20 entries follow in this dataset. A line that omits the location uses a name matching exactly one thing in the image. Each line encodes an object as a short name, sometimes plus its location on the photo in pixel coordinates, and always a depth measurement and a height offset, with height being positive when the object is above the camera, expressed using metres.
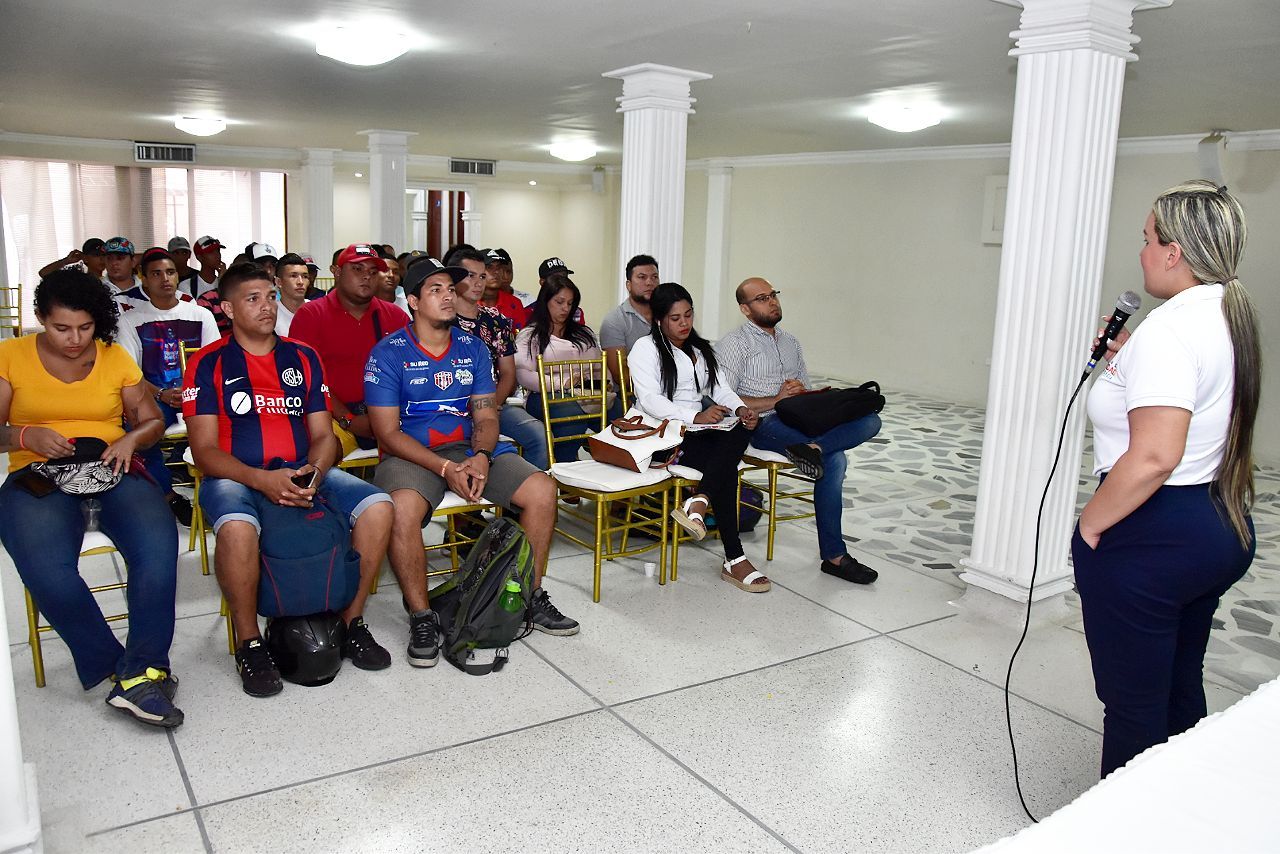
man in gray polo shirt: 5.15 -0.26
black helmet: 3.13 -1.24
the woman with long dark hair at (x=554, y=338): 4.89 -0.38
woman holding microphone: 2.05 -0.36
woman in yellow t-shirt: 2.86 -0.77
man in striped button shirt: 4.35 -0.62
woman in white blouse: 4.24 -0.61
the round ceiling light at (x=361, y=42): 4.79 +1.00
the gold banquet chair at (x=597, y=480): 4.01 -0.87
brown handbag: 4.09 -0.72
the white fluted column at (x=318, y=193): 12.02 +0.70
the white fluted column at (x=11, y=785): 1.84 -1.00
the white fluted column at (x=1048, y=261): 3.50 +0.07
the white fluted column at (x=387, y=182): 9.60 +0.69
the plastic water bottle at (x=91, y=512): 3.01 -0.81
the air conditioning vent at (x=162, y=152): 11.50 +1.06
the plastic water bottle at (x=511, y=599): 3.35 -1.13
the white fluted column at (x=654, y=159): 5.60 +0.59
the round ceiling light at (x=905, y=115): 6.96 +1.11
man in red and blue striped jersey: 3.10 -0.66
